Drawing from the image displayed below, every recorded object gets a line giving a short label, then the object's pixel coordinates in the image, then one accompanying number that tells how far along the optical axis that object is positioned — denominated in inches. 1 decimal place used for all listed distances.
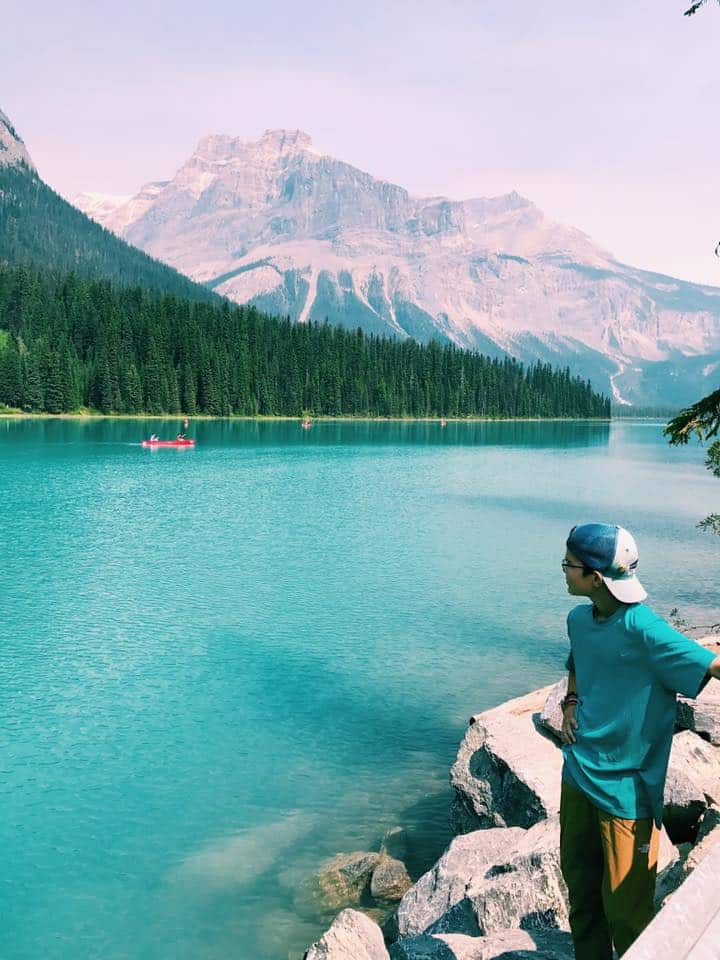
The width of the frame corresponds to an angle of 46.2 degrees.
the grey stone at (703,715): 475.2
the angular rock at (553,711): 543.2
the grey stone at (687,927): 156.6
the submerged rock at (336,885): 526.6
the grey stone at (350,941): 331.6
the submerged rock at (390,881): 530.3
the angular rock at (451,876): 430.9
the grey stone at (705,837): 310.3
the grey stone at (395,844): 577.0
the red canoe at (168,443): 4155.0
